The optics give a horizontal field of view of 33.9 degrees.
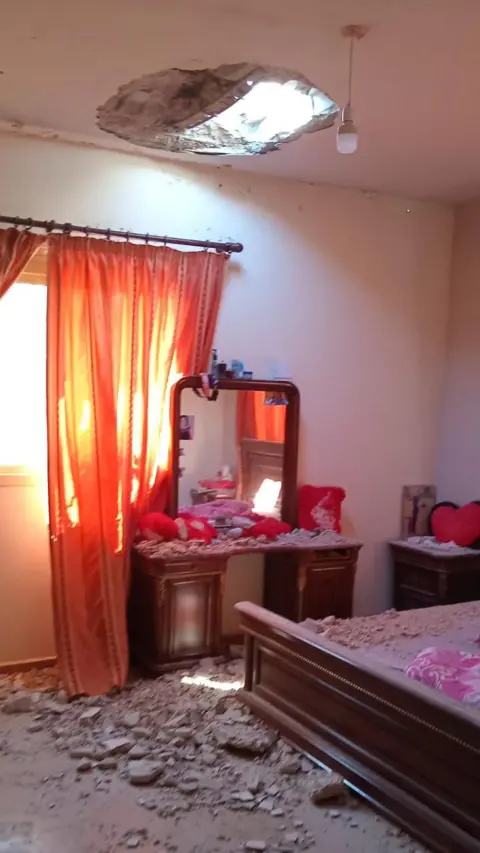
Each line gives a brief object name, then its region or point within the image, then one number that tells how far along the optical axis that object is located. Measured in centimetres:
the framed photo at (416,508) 471
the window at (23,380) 366
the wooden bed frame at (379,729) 215
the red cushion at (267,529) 397
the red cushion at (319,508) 425
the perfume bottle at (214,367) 399
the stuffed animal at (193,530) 376
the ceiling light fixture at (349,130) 255
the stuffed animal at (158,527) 370
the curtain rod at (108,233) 349
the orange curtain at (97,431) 349
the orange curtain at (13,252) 344
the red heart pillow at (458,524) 439
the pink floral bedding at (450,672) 234
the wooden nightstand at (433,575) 423
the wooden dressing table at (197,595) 359
